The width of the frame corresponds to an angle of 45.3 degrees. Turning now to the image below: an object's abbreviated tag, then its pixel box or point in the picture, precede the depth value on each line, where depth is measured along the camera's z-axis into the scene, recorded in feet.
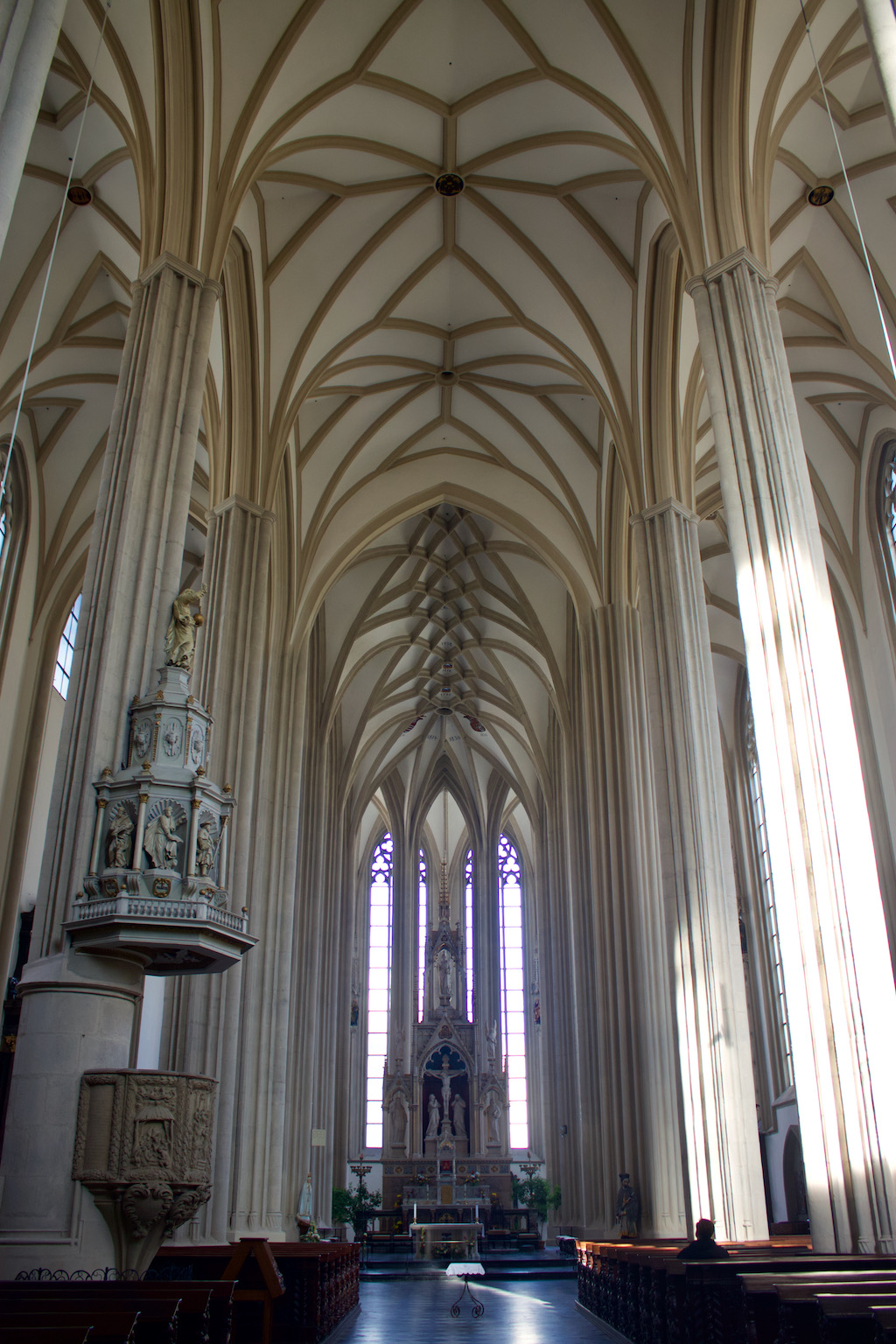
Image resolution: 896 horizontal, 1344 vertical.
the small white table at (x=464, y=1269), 35.60
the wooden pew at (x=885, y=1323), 11.27
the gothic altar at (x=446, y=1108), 91.20
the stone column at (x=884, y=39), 18.53
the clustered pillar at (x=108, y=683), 22.91
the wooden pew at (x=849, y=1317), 12.66
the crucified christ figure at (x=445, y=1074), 96.68
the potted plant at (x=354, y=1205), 80.33
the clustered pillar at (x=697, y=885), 35.24
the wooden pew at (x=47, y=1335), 10.41
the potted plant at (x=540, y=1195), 84.43
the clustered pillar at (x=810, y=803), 24.68
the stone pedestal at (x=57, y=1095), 22.33
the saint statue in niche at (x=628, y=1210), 47.29
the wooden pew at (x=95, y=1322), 12.13
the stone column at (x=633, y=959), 48.16
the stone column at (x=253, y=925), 39.91
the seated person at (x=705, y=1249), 22.74
